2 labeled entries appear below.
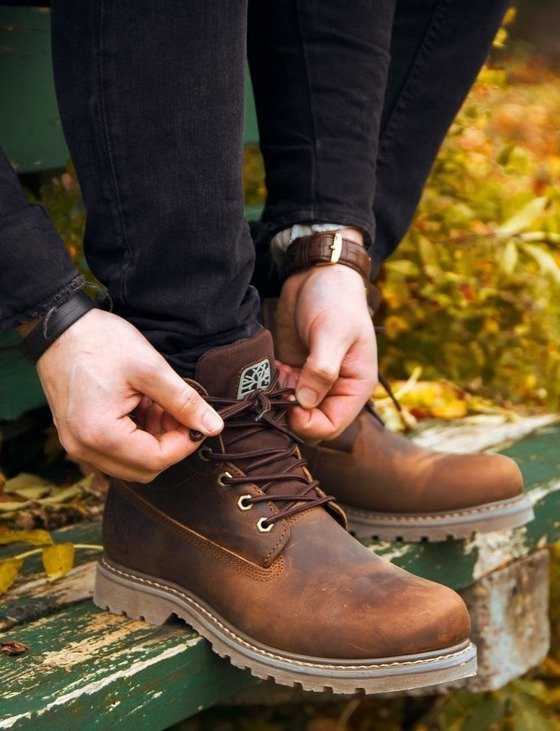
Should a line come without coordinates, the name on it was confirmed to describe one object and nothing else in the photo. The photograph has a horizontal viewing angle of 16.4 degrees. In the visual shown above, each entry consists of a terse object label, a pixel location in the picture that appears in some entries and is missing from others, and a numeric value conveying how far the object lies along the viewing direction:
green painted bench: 1.28
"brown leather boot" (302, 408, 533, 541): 1.55
